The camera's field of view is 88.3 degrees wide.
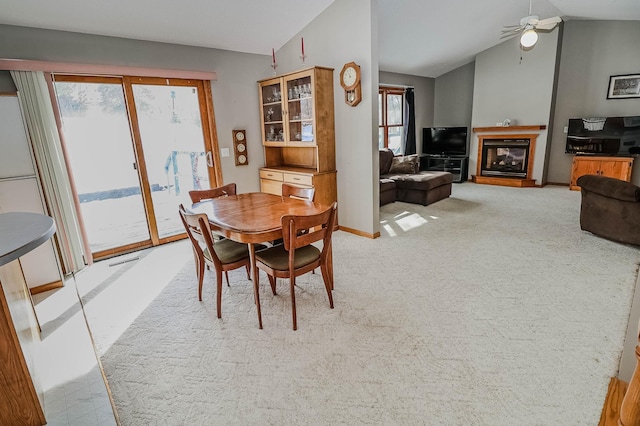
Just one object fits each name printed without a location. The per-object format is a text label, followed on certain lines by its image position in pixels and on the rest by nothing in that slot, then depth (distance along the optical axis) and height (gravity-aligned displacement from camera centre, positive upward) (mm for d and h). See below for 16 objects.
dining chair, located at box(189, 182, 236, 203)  3270 -517
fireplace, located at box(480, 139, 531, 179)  6941 -672
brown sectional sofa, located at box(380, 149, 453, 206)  5652 -881
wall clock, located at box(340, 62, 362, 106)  3747 +583
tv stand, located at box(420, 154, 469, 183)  7547 -792
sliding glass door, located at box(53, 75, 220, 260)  3564 -79
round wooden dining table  2234 -572
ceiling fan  3623 +1076
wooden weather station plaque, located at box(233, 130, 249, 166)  4559 -84
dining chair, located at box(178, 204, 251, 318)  2314 -860
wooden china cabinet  4031 +115
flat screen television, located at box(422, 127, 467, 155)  7656 -257
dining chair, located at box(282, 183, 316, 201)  3079 -519
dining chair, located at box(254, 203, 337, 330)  2176 -864
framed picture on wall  5832 +590
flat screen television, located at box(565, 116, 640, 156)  5754 -253
